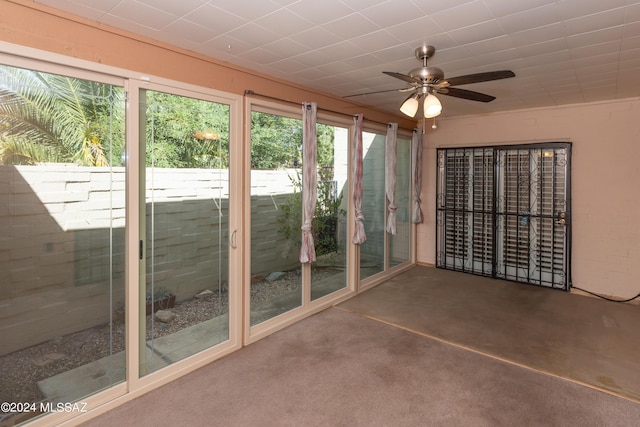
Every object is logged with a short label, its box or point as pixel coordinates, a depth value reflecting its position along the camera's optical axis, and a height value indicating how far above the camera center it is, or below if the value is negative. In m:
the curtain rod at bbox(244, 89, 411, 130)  3.13 +1.07
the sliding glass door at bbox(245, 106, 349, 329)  3.38 -0.08
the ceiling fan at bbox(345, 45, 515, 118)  2.30 +0.87
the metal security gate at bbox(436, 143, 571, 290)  4.79 -0.04
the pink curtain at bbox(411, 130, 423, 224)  5.60 +0.68
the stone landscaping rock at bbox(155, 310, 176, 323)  2.69 -0.84
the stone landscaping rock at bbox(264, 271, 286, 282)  3.59 -0.70
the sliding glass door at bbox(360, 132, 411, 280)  4.91 +0.07
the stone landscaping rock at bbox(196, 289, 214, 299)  2.95 -0.73
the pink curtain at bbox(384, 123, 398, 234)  4.92 +0.62
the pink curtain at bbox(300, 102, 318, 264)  3.62 +0.35
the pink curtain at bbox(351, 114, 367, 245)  4.32 +0.33
